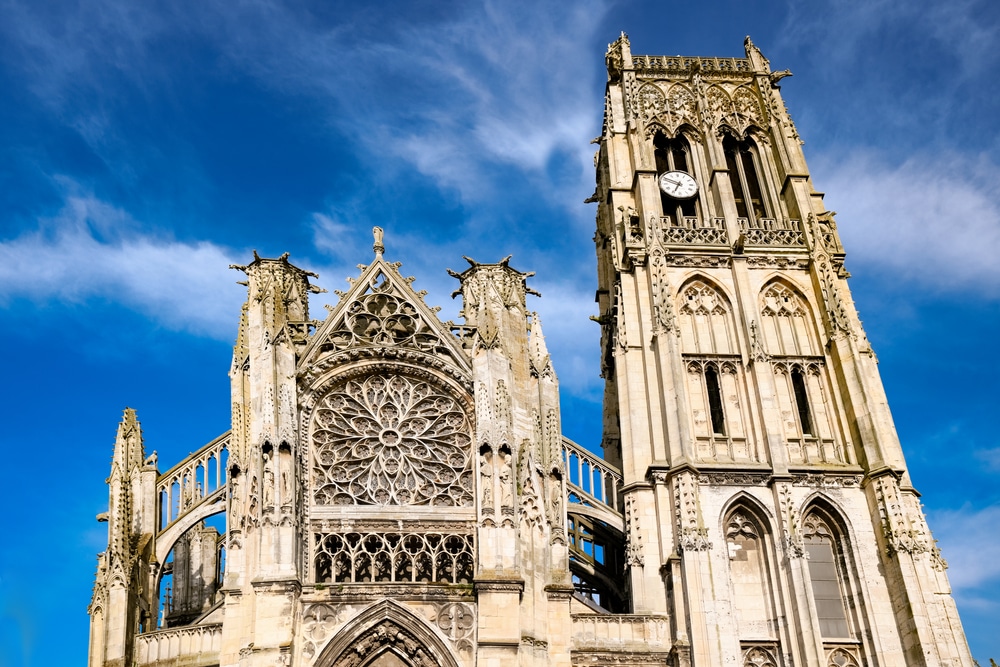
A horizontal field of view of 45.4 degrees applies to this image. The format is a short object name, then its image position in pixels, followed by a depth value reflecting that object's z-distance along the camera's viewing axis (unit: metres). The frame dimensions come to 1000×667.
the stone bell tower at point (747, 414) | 24.62
